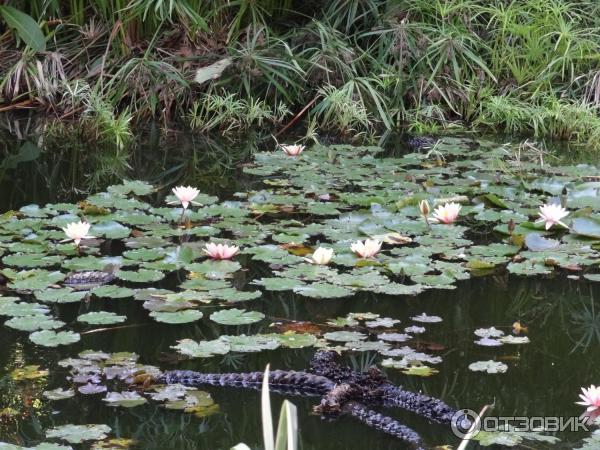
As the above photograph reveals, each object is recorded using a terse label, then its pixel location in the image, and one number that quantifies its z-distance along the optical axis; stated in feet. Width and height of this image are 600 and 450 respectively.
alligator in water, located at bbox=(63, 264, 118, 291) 20.70
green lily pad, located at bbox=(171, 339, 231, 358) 17.31
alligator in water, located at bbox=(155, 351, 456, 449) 15.34
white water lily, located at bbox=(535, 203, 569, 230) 24.07
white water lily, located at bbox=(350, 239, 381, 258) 22.02
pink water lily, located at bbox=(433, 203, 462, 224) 24.84
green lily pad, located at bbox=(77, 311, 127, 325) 18.65
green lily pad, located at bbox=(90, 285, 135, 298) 20.06
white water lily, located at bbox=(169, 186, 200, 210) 24.85
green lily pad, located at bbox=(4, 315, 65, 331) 18.27
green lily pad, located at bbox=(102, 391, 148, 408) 15.64
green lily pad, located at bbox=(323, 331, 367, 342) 18.21
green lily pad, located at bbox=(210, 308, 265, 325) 18.63
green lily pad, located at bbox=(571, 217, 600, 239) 24.02
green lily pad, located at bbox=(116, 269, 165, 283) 20.90
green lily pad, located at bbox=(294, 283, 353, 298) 20.06
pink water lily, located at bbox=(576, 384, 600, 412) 14.64
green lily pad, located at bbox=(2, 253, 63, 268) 21.68
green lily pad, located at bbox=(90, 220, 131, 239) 23.94
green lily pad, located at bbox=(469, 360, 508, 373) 17.10
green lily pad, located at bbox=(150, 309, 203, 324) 18.65
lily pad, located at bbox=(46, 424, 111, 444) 14.29
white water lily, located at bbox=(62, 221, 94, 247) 22.45
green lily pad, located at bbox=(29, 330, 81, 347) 17.62
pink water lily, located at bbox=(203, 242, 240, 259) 21.98
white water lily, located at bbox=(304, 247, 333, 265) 21.62
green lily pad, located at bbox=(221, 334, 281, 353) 17.62
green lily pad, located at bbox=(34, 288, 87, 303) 19.58
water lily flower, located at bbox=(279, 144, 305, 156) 33.01
